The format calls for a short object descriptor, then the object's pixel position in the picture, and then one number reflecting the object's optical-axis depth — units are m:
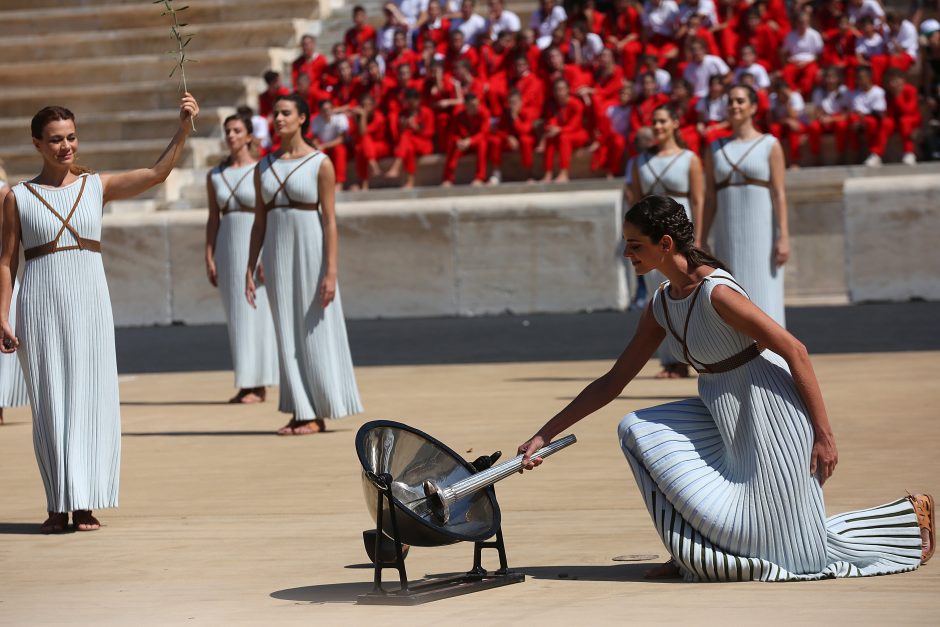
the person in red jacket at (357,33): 23.80
